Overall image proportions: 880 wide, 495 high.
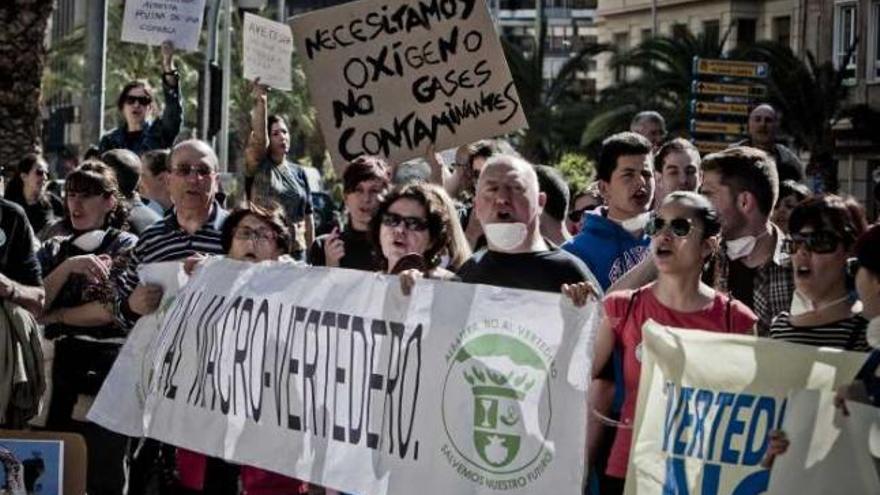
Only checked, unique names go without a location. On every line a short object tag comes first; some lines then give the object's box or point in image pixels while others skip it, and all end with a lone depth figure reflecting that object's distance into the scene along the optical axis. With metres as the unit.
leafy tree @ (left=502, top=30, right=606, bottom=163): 51.59
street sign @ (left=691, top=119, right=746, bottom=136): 26.58
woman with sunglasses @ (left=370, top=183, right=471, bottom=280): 7.36
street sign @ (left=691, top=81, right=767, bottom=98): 29.09
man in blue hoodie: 7.69
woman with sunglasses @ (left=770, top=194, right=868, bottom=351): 6.29
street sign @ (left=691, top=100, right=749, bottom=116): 27.91
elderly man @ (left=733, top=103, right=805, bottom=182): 11.11
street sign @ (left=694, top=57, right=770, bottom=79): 29.84
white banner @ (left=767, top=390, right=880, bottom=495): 5.43
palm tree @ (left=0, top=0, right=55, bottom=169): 15.13
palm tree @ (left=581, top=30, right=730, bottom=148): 46.47
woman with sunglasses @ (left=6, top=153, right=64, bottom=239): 13.23
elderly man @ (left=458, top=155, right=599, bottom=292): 6.89
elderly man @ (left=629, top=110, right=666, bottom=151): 11.92
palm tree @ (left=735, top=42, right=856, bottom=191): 42.88
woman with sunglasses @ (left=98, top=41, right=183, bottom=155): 12.33
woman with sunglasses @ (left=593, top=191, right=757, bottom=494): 6.41
